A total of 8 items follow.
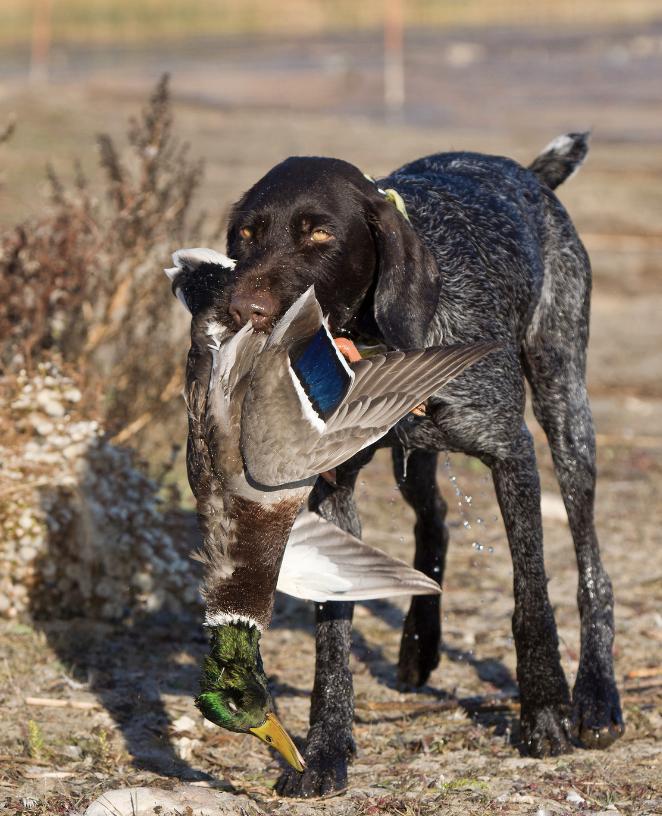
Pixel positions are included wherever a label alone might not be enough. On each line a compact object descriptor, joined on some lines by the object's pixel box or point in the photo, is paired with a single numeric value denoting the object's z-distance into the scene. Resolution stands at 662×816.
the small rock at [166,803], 7.91
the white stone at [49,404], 11.30
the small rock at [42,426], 11.28
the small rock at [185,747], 9.37
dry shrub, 13.02
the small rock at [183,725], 9.76
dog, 8.74
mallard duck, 7.70
